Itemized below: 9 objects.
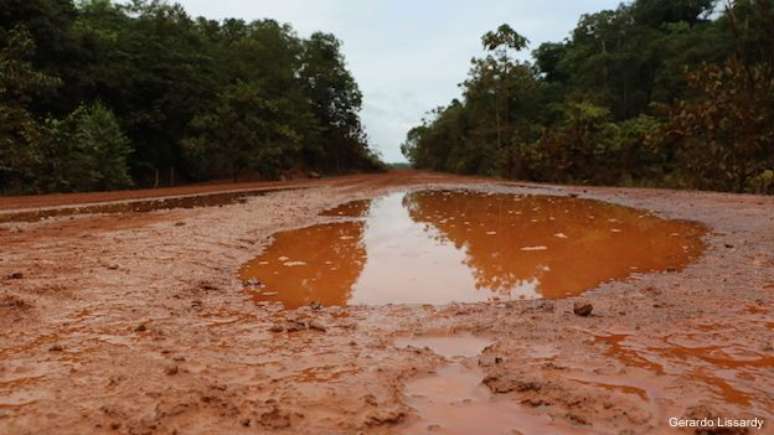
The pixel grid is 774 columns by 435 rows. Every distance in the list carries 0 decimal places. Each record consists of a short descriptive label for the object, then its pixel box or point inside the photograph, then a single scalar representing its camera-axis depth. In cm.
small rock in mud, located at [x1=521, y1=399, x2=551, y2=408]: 212
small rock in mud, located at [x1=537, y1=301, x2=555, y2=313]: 349
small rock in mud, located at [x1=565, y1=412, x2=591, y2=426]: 195
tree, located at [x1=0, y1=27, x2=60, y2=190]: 1466
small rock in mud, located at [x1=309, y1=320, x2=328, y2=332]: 323
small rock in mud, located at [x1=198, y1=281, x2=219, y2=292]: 434
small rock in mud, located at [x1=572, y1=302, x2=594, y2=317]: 331
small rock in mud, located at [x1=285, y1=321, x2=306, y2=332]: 323
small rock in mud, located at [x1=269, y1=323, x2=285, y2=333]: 322
